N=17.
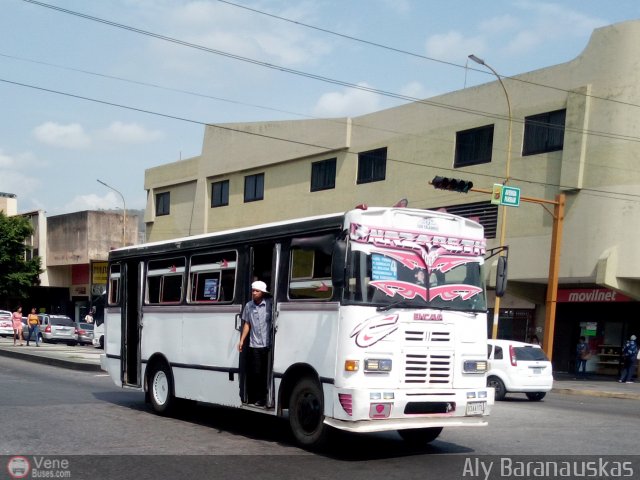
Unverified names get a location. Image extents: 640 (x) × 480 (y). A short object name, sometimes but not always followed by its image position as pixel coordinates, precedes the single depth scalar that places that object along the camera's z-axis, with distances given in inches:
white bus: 363.6
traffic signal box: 837.2
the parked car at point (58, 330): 1644.9
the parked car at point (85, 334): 1641.2
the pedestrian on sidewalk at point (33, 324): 1375.5
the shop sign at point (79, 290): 2194.9
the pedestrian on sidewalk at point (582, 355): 1320.1
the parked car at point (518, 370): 773.9
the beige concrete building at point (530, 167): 1161.4
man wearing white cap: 418.9
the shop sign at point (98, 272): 1526.7
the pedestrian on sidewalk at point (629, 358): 1135.0
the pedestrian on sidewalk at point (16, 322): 1430.9
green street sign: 978.7
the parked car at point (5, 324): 1771.7
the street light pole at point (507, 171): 1083.9
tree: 2166.6
